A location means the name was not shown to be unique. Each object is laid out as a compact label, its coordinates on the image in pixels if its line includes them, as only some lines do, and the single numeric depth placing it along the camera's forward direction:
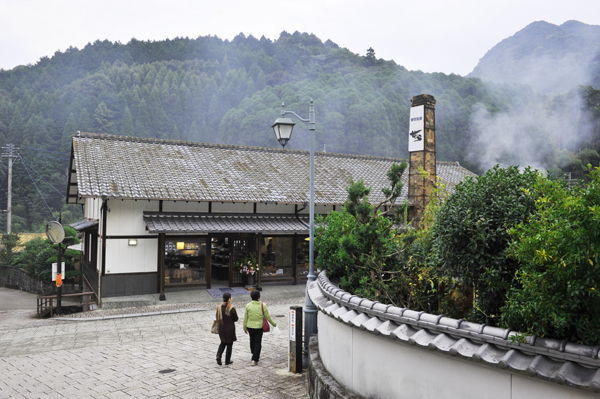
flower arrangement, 16.50
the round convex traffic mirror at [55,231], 13.84
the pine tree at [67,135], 62.38
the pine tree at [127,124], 65.81
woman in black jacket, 7.89
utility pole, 34.81
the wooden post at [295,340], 7.32
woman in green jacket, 7.88
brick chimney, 16.34
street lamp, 7.72
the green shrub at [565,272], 2.89
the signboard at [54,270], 14.00
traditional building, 14.71
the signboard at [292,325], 7.37
